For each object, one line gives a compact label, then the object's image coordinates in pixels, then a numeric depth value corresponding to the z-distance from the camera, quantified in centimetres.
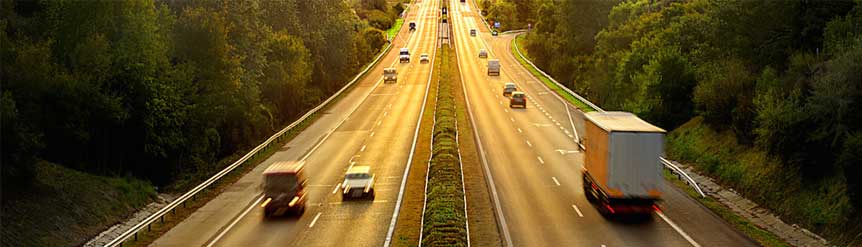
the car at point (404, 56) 12669
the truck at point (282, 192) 3291
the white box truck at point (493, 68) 10612
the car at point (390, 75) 10094
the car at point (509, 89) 8301
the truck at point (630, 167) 2838
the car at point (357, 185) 3650
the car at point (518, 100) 7250
